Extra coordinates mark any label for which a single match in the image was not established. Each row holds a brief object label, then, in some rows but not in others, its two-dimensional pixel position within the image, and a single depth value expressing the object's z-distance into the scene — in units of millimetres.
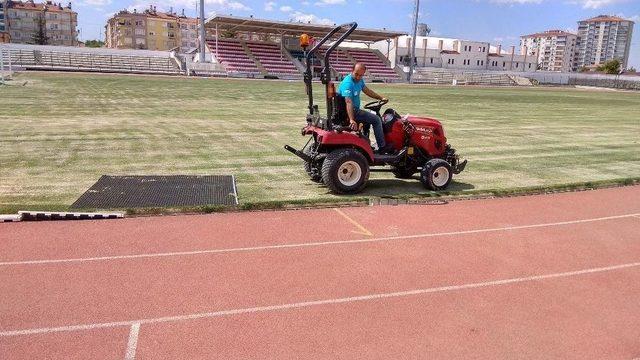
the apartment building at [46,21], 103250
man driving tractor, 7707
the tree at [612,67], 91662
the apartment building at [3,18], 95562
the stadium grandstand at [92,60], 44406
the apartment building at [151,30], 105188
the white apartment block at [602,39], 169125
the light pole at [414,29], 55341
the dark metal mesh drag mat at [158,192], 7395
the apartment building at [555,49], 156125
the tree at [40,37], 74500
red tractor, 7957
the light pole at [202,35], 44200
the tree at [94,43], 125775
